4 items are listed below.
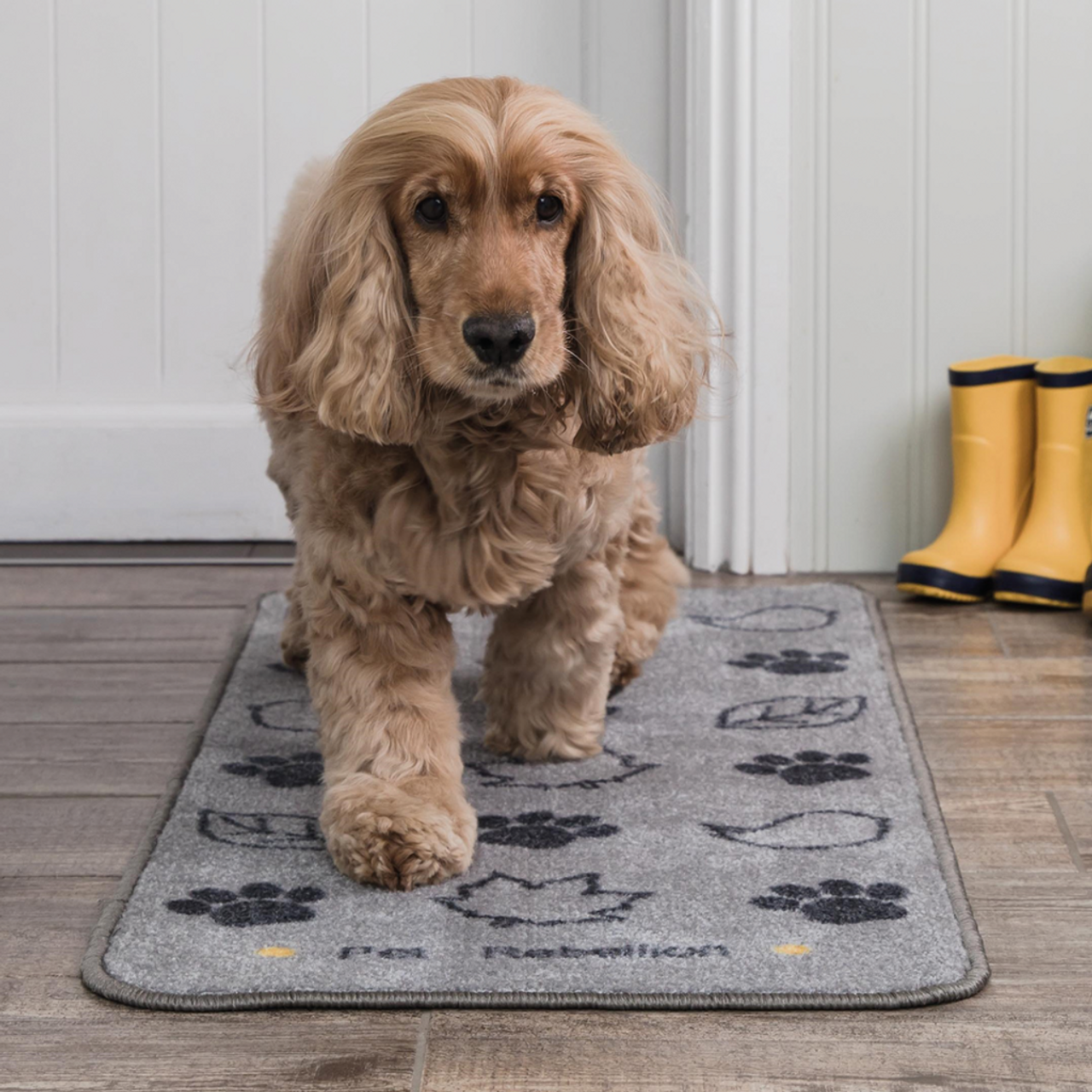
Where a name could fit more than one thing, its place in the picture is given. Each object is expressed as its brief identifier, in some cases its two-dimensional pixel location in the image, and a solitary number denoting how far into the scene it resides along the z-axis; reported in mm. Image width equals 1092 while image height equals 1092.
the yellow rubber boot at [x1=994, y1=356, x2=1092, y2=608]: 2335
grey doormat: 1697
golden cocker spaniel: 1778
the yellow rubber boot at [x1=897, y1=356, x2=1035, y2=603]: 2369
